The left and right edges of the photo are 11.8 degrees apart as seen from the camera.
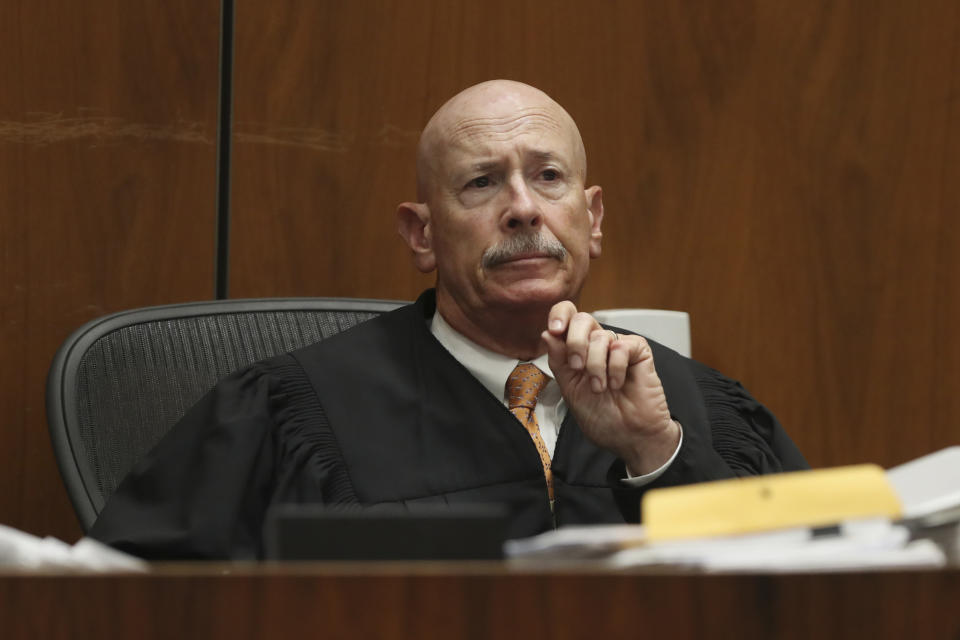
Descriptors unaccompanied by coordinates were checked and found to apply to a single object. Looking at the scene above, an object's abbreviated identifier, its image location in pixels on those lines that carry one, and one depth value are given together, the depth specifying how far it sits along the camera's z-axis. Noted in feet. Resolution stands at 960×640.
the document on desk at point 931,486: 10.25
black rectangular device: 9.13
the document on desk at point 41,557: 9.21
